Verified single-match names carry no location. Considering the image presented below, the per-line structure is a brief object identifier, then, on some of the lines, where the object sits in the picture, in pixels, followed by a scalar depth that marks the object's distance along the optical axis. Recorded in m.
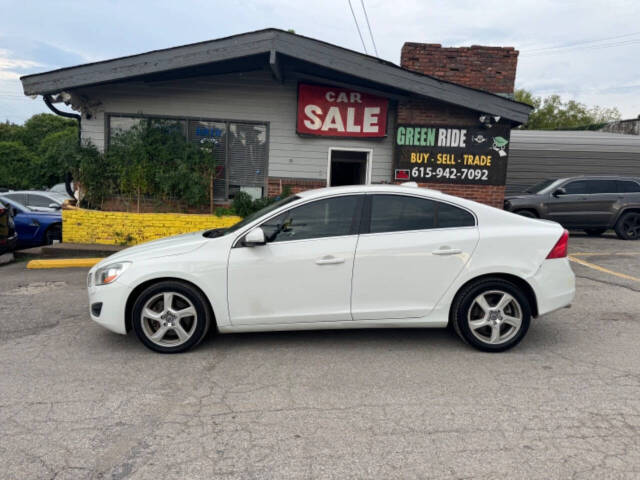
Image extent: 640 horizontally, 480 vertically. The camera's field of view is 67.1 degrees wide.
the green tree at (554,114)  44.22
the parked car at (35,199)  11.35
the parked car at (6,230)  8.62
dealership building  10.01
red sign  10.16
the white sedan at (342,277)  4.39
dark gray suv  12.84
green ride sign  10.21
